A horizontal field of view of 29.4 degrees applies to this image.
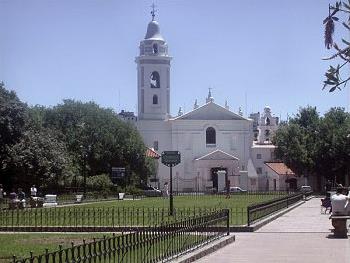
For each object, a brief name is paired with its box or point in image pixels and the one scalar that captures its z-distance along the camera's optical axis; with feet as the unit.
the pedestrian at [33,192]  139.52
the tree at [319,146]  229.45
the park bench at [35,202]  122.68
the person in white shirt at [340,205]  65.67
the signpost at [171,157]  93.25
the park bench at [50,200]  137.34
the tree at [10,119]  152.56
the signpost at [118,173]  210.38
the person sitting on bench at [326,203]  106.83
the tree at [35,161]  152.64
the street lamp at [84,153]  206.20
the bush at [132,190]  208.06
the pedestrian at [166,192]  214.24
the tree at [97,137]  218.79
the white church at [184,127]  278.67
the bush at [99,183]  202.80
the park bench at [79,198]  153.36
